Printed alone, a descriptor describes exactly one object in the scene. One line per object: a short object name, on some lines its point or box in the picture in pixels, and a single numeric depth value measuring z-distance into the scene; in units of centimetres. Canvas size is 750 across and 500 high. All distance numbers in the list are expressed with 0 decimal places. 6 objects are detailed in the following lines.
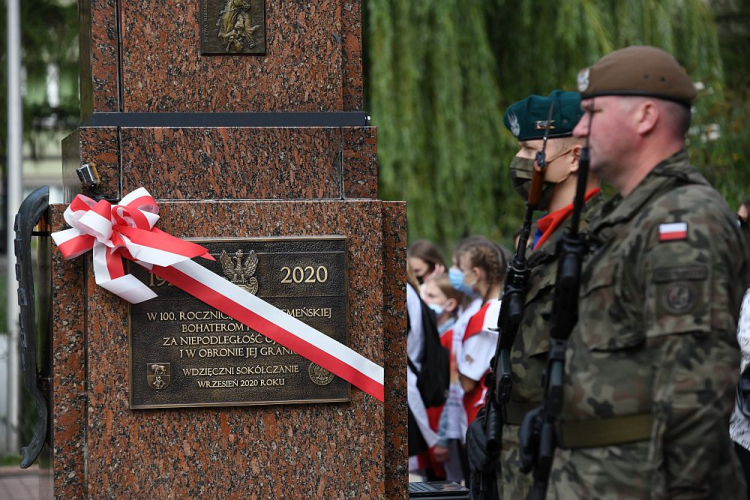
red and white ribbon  711
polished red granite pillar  728
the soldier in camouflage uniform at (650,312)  485
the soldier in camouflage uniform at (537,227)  620
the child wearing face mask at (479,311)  1159
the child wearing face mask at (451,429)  1245
